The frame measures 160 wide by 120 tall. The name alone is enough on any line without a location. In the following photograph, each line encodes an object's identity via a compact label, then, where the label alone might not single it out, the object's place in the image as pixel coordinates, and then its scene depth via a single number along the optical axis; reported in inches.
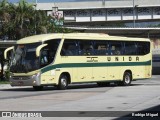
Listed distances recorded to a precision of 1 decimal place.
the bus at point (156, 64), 2448.3
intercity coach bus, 1040.2
